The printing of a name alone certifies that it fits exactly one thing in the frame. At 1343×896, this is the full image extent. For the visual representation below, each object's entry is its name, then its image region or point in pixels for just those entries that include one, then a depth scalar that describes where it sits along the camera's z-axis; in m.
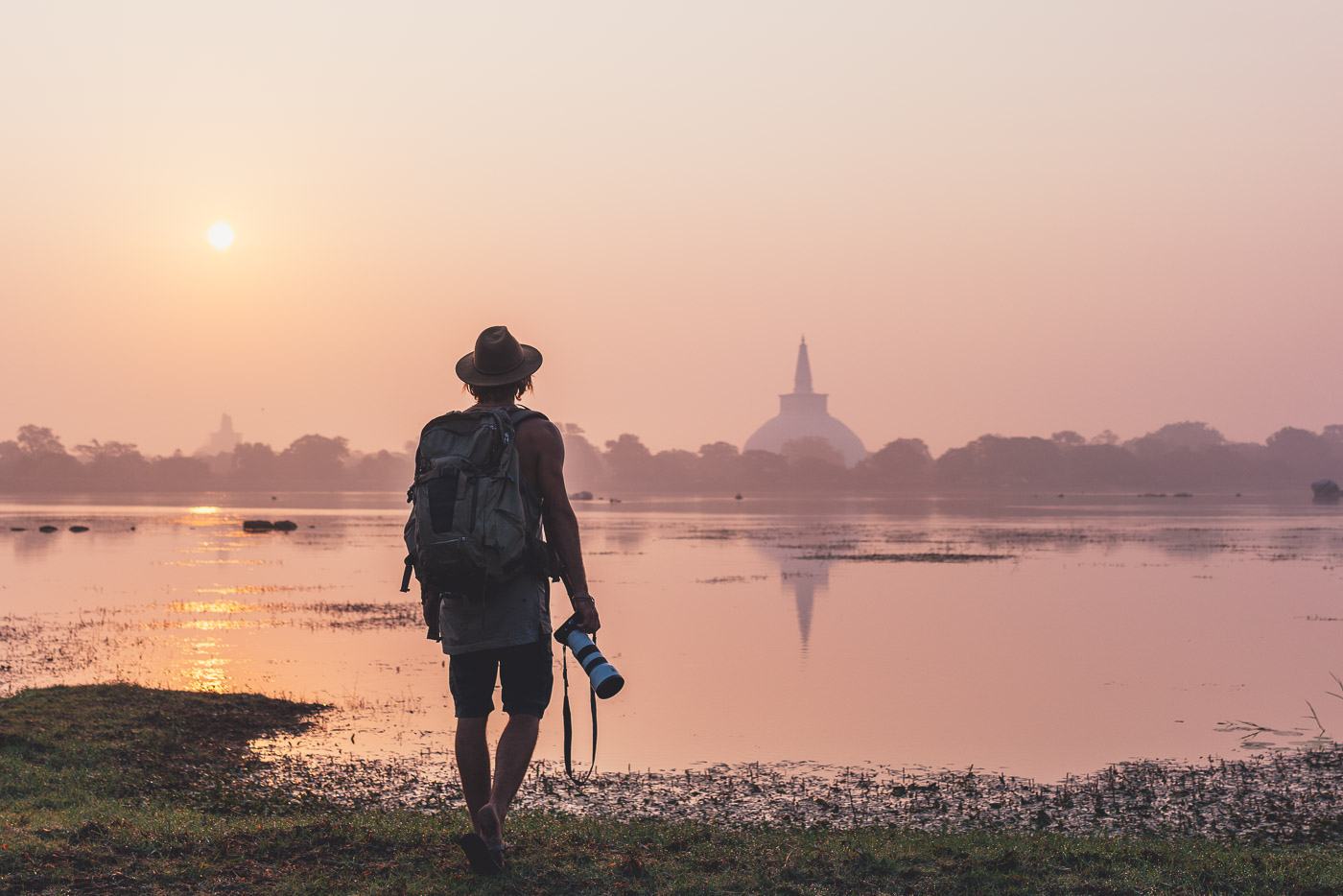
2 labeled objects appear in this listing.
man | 6.46
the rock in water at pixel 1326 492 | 143.62
